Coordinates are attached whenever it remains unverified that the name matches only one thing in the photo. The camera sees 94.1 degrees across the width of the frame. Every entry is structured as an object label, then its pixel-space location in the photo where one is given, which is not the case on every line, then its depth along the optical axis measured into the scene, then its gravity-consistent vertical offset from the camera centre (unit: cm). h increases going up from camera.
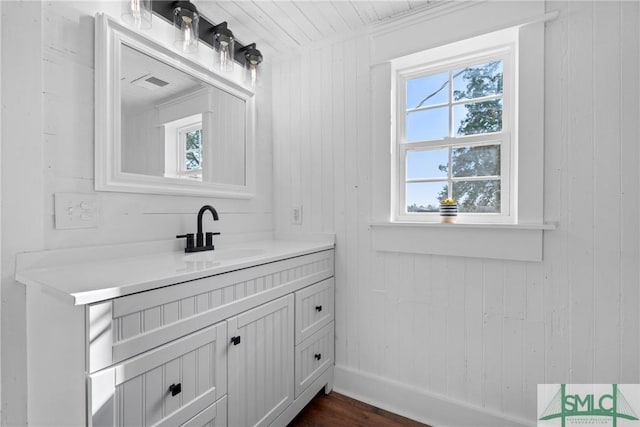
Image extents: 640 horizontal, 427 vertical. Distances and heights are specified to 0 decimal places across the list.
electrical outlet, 205 -3
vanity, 80 -42
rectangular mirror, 124 +44
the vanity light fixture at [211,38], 144 +95
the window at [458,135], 157 +44
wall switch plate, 112 +0
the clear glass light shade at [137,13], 127 +85
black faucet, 149 -15
